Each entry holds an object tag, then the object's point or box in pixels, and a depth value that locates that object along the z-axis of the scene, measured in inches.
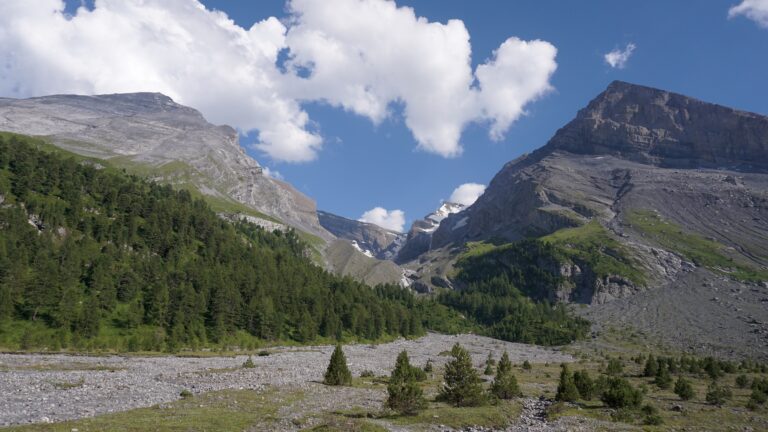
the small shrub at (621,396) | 1742.1
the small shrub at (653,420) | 1489.9
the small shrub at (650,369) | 3085.6
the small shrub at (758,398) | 1985.7
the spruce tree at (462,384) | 1681.8
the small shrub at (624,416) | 1530.5
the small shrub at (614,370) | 3034.5
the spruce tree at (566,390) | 1881.2
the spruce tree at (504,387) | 1926.7
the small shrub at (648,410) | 1632.8
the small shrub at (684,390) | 2071.9
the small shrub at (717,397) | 1964.8
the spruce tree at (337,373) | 2060.8
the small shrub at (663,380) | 2504.7
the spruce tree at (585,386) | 1984.5
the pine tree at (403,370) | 1748.3
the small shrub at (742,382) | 2686.0
